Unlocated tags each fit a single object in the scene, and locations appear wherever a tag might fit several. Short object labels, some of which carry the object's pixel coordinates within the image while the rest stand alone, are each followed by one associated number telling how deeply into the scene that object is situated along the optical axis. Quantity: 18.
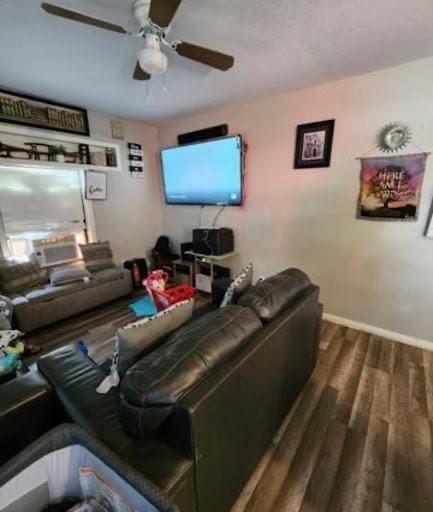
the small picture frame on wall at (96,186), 3.39
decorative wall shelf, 2.76
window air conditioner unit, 3.02
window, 2.88
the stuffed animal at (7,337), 1.78
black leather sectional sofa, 0.80
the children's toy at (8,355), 1.57
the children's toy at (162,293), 2.42
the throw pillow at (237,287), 1.64
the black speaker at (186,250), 3.72
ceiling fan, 1.18
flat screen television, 3.14
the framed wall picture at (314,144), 2.54
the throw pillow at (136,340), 1.06
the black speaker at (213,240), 3.22
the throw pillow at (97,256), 3.29
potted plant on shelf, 3.08
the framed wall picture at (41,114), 2.65
